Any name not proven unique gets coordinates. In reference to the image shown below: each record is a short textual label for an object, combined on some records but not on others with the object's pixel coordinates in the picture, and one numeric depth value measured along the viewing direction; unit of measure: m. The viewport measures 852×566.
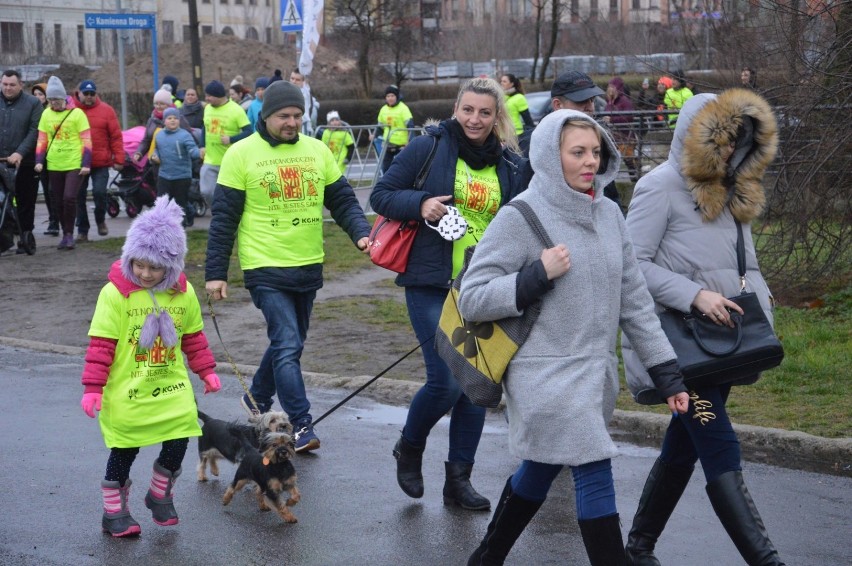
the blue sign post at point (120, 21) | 23.45
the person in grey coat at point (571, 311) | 4.22
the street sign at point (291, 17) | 19.81
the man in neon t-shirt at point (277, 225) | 6.49
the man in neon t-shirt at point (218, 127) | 15.80
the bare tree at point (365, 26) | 48.06
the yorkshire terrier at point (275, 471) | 5.57
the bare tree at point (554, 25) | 41.12
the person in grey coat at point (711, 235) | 4.66
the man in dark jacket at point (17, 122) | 14.31
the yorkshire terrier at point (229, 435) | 5.76
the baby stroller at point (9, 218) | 14.37
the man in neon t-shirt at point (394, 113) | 23.55
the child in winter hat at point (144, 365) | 5.36
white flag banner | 18.45
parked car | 29.45
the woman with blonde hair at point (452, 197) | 5.67
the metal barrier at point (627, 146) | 13.77
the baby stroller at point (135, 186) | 18.34
